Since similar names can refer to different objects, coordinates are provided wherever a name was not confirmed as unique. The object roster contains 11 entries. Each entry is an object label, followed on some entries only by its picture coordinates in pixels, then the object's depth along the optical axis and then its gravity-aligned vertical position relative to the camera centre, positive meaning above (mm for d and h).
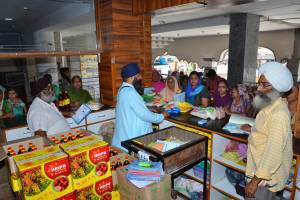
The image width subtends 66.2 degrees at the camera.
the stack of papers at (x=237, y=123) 1844 -558
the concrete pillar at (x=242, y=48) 5318 +214
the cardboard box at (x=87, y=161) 1325 -597
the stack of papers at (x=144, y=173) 1372 -689
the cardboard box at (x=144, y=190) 1310 -766
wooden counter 1869 -841
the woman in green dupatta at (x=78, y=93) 3293 -491
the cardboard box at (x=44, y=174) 1172 -596
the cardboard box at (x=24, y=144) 1546 -588
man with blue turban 2027 -481
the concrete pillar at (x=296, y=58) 8148 -71
